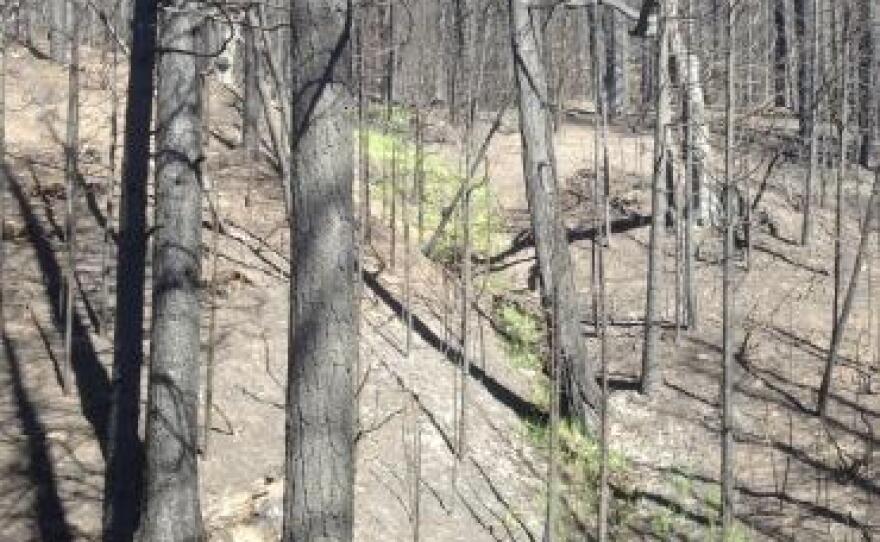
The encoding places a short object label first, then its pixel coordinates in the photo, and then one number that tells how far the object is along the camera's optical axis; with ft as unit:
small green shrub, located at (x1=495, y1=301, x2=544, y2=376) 53.78
